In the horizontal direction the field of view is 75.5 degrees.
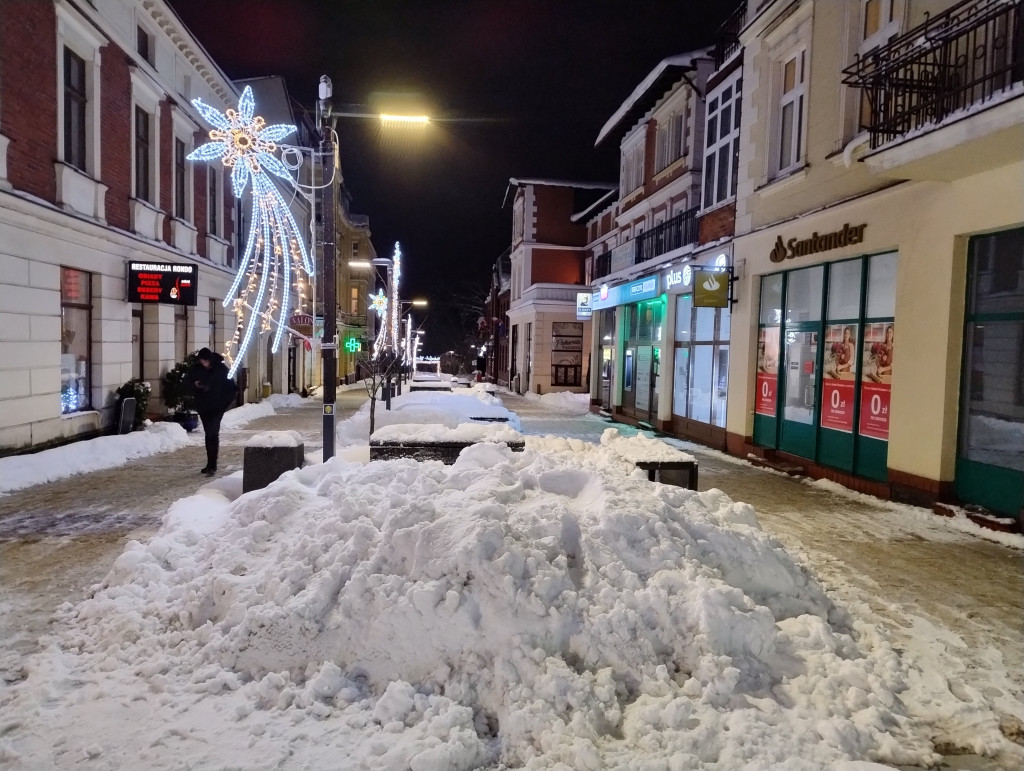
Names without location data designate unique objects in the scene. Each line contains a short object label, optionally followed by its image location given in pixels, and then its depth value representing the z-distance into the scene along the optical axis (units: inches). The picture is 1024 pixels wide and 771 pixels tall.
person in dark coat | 393.1
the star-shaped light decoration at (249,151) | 450.9
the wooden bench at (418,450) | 307.1
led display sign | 530.9
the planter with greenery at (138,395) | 506.9
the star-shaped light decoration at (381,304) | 1200.3
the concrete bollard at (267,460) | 299.4
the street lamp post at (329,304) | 339.6
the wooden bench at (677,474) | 294.8
